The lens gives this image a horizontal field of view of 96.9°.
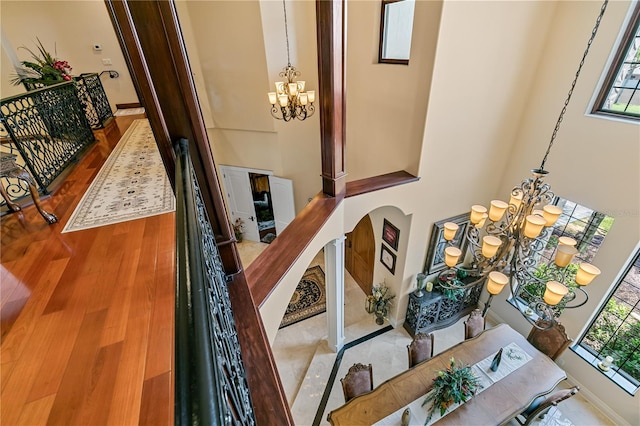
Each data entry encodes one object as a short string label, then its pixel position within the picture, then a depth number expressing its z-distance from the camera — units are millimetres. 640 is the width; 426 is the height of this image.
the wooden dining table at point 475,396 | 2959
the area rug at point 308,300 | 5631
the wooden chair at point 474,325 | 3955
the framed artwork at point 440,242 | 4457
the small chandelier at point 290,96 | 4246
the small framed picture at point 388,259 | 4864
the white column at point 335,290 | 3863
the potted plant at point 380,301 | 5145
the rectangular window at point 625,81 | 2930
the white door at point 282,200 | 6227
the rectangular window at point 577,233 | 3451
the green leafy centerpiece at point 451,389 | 2900
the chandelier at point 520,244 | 2207
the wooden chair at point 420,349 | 3578
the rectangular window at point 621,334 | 3367
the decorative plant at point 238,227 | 7301
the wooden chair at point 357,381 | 3117
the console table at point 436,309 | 4816
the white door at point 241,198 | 6594
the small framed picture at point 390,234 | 4617
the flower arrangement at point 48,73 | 4094
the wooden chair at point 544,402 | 3088
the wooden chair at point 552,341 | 3562
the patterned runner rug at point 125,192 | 2643
